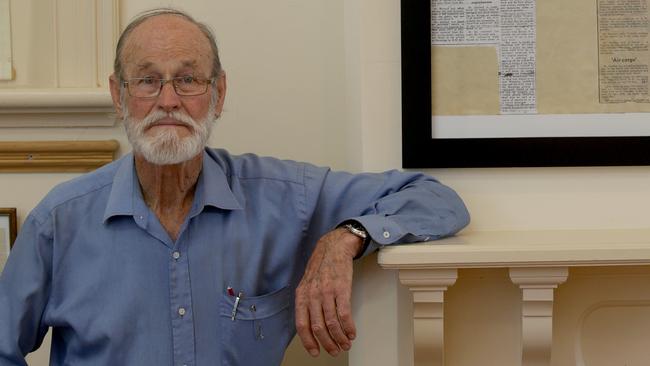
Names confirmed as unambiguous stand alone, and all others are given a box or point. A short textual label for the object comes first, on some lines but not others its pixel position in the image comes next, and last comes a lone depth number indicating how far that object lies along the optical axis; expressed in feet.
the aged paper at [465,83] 7.31
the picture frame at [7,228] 8.01
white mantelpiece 6.84
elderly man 7.00
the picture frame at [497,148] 7.30
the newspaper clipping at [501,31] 7.30
